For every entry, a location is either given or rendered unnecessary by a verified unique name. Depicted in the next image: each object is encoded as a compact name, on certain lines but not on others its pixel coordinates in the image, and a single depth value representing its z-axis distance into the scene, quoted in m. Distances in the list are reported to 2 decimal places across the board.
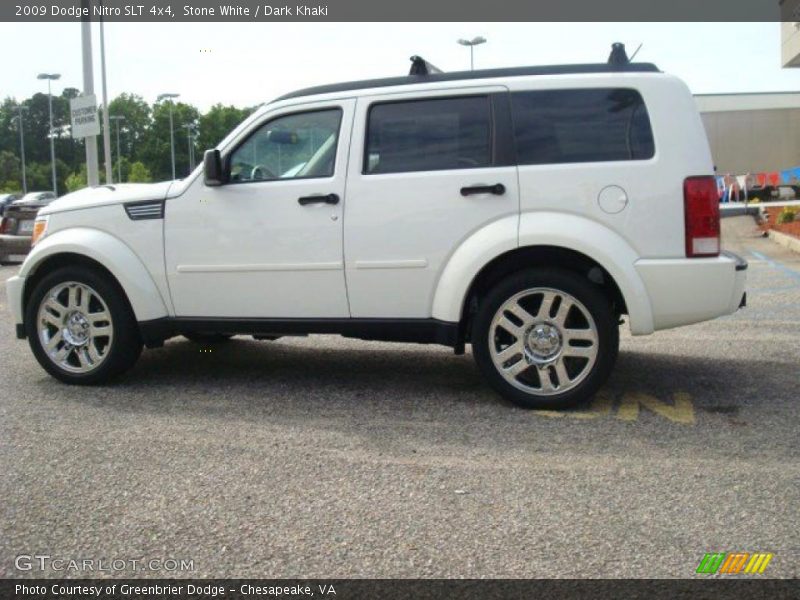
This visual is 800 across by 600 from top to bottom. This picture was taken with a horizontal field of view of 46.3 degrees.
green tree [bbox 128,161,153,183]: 55.06
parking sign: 18.12
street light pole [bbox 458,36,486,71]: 43.03
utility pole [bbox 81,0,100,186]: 18.73
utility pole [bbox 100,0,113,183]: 25.98
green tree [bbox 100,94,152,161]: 68.19
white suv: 5.31
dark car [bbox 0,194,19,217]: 40.94
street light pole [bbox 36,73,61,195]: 48.25
